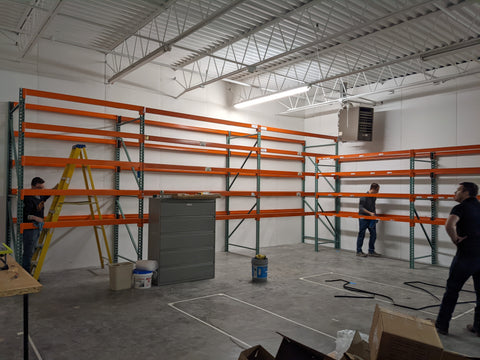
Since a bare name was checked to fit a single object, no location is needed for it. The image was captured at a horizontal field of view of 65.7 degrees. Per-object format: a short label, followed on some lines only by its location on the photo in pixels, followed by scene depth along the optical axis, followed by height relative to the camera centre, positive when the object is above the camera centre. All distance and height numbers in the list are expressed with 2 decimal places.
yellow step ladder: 6.22 -0.62
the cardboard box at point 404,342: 2.60 -1.13
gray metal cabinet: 6.23 -1.04
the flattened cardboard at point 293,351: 2.70 -1.27
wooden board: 2.62 -0.80
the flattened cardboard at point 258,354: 2.73 -1.30
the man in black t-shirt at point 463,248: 4.19 -0.74
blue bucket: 6.48 -1.57
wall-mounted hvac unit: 9.45 +1.49
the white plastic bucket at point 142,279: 5.95 -1.63
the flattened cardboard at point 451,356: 2.47 -1.17
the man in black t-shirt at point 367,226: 9.42 -1.13
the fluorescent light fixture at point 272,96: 7.83 +1.89
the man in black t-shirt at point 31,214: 6.18 -0.67
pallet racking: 6.27 +0.45
